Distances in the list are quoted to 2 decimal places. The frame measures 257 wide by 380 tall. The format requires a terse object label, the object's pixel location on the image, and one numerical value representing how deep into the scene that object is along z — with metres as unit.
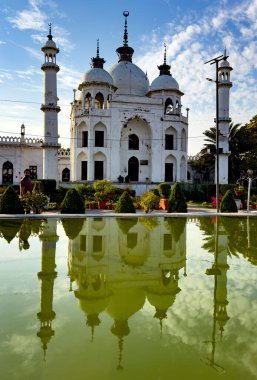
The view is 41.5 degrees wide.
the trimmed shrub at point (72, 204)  18.22
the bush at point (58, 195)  24.68
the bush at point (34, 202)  18.03
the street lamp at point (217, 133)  20.30
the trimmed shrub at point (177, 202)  19.39
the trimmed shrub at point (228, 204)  20.11
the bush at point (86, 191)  24.79
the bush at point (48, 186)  25.31
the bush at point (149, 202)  18.81
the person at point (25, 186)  19.02
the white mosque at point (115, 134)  31.45
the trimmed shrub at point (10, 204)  17.58
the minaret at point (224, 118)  32.75
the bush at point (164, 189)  25.59
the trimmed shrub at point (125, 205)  18.56
